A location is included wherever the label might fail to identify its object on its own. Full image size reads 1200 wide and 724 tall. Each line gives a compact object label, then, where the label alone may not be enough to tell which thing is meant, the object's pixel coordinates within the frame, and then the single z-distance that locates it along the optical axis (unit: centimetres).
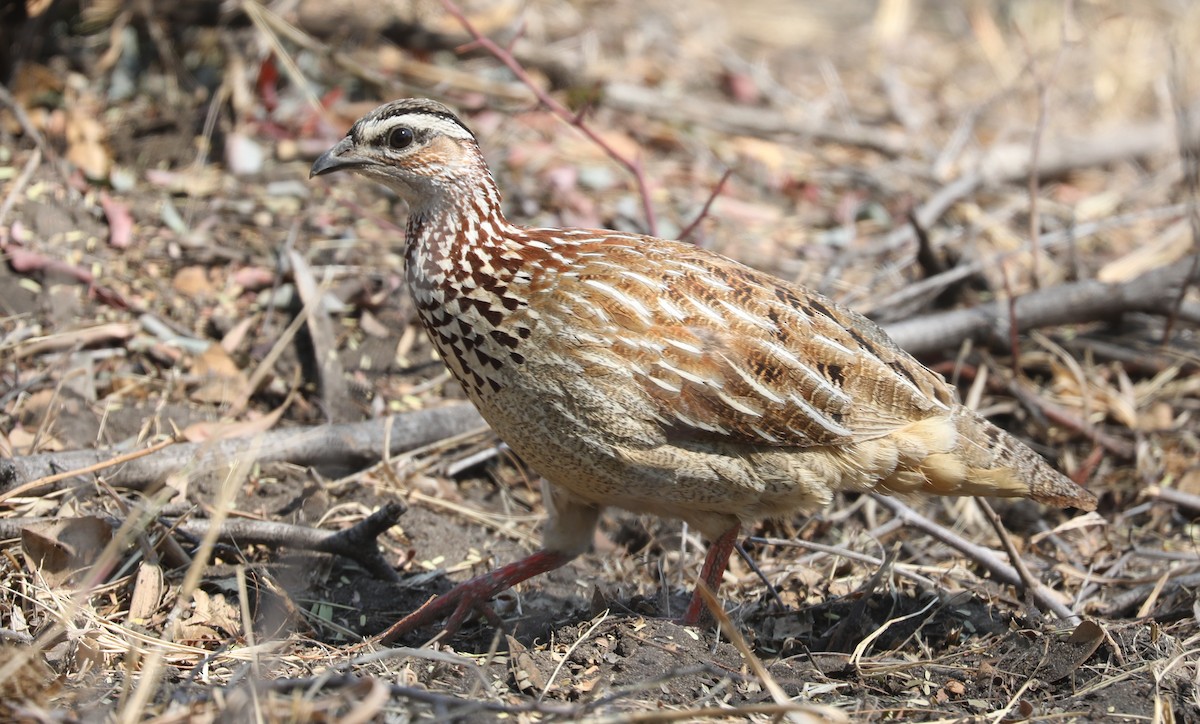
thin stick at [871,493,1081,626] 1003
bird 890
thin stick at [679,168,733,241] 1181
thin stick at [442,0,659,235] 1222
